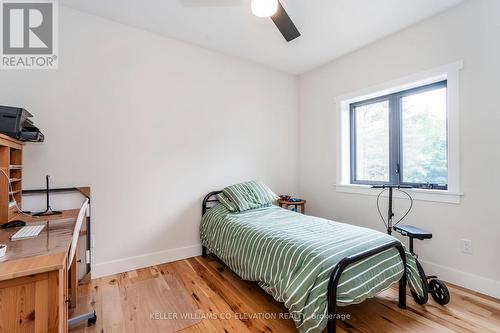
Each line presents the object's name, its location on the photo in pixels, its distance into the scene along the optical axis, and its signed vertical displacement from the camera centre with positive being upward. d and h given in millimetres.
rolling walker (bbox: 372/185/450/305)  1924 -1024
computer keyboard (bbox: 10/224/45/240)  1306 -401
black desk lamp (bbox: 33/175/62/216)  1975 -409
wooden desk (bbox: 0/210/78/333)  919 -515
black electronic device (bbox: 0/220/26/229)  1503 -388
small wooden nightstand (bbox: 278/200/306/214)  3391 -559
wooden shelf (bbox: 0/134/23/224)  1630 -79
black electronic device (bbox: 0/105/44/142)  1670 +314
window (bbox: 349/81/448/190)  2490 +337
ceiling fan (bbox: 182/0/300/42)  1569 +1099
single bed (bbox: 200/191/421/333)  1464 -724
